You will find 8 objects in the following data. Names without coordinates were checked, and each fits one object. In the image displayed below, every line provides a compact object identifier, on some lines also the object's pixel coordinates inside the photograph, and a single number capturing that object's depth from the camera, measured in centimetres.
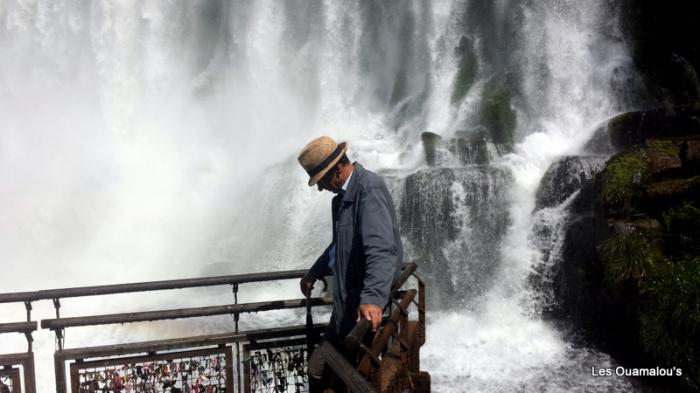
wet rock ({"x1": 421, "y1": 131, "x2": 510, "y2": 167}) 1448
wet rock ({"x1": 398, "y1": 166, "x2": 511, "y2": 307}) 1100
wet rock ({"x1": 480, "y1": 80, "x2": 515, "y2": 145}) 1697
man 253
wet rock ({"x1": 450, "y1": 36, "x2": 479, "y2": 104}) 2062
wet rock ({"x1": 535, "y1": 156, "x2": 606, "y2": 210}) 979
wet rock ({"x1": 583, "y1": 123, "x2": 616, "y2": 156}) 1226
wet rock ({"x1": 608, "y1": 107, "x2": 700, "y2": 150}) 1022
